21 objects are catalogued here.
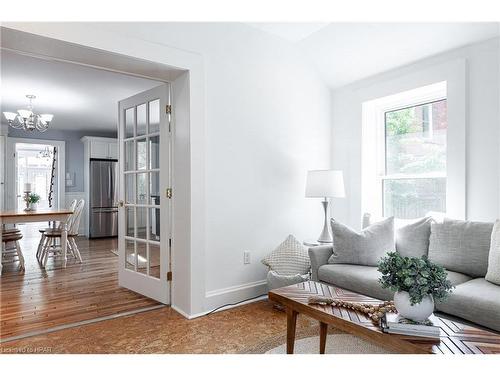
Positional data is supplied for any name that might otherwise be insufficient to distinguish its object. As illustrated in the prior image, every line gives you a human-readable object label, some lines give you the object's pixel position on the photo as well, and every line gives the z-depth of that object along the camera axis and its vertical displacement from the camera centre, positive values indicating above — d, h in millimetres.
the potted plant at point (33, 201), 5051 -253
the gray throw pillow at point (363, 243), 2693 -491
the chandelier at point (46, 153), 7387 +717
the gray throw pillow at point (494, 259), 2096 -488
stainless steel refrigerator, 7109 -323
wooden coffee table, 1316 -649
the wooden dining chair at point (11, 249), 4371 -958
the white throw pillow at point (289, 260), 3012 -700
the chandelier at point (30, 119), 4691 +999
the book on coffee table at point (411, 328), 1382 -616
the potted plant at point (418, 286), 1427 -447
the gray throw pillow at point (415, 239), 2613 -440
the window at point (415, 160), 3078 +241
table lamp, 3137 -14
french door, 2975 -84
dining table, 4250 -447
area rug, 2061 -1048
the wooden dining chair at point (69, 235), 4742 -745
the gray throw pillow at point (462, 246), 2289 -445
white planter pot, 1443 -548
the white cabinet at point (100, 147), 7227 +842
